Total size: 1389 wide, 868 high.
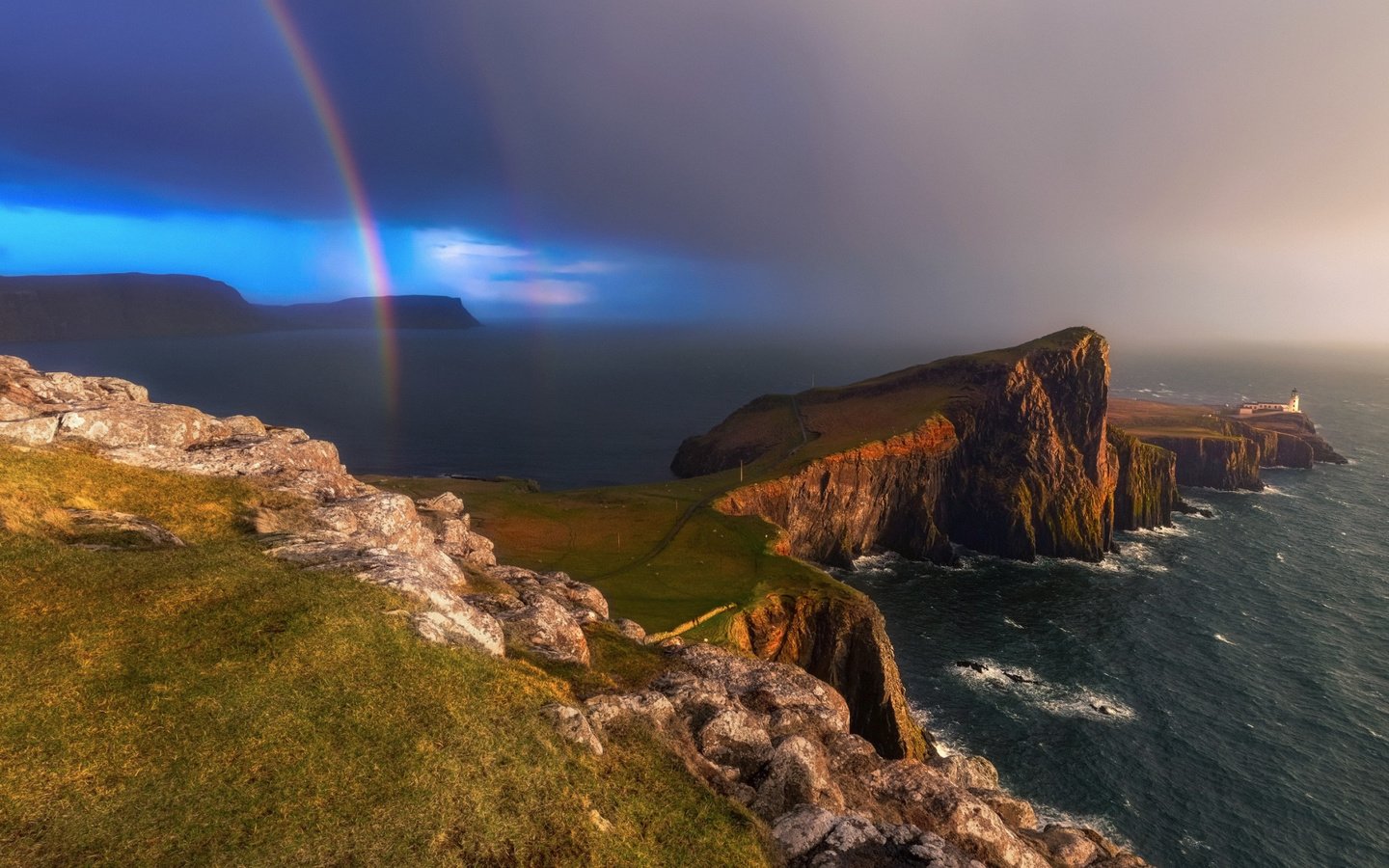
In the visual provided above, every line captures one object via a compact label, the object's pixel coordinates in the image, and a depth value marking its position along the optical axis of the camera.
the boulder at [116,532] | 22.42
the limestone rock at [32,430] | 27.38
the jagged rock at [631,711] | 20.33
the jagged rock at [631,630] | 32.28
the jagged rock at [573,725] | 18.27
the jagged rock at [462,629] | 21.03
